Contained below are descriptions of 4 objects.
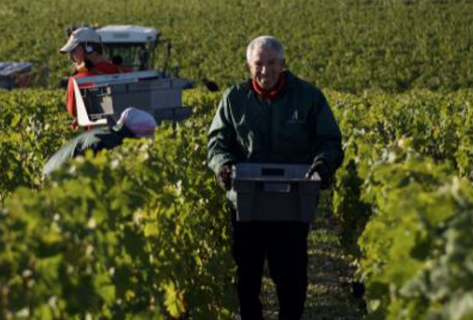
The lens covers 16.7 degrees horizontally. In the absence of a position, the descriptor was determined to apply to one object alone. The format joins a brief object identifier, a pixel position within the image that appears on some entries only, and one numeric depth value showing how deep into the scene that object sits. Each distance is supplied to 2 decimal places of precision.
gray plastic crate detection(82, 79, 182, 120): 13.92
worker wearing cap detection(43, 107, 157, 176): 9.69
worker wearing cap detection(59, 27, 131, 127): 12.90
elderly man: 8.95
